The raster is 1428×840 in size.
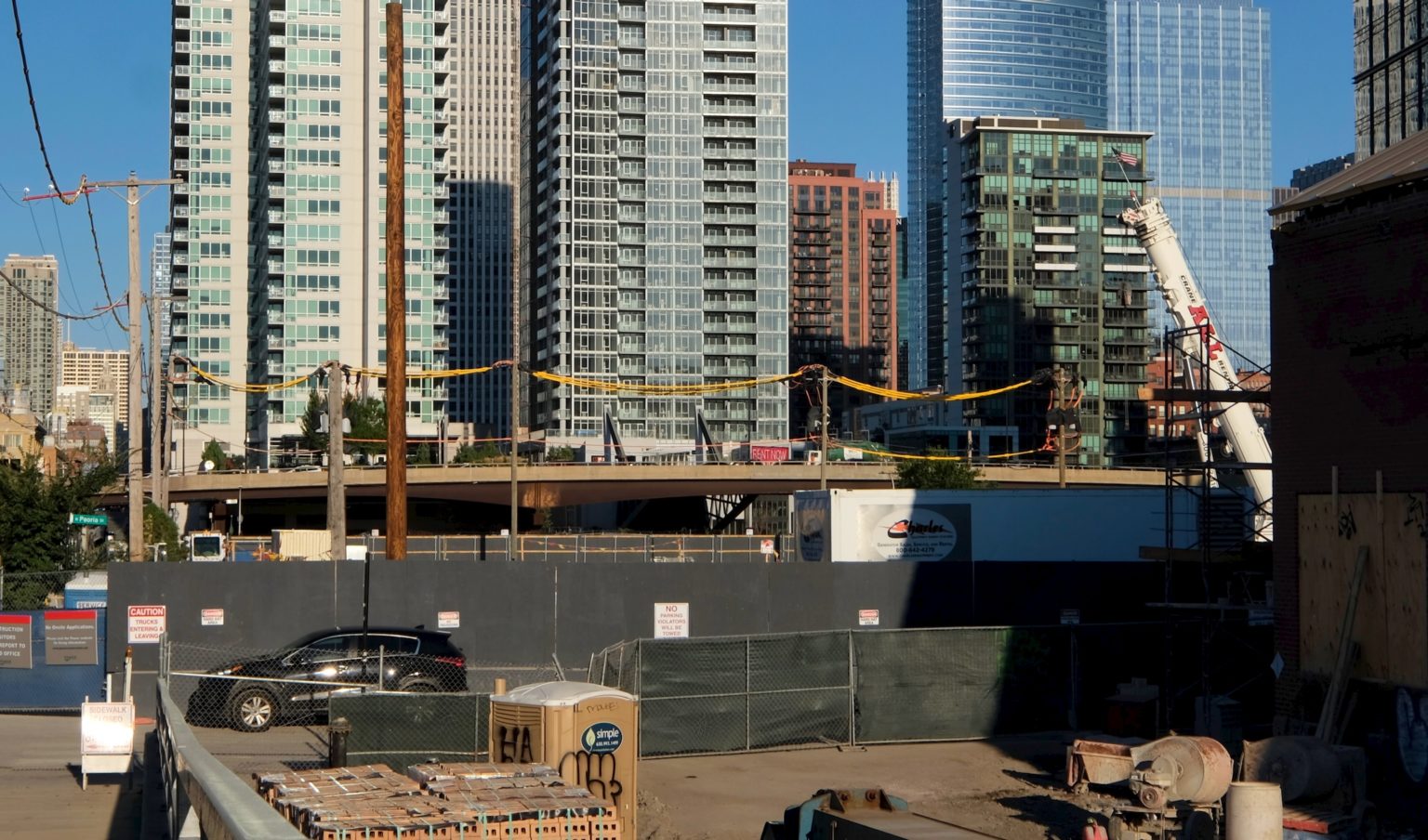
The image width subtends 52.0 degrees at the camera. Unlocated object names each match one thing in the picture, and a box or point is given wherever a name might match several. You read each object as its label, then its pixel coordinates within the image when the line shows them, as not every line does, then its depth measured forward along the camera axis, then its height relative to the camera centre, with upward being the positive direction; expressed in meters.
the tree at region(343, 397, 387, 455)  119.19 +2.13
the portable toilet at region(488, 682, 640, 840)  15.97 -3.18
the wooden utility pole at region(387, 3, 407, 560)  25.69 +2.89
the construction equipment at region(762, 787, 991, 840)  12.27 -3.29
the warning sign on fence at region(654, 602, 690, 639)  30.03 -3.56
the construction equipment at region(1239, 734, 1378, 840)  17.53 -3.92
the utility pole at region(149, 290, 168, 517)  46.44 +1.18
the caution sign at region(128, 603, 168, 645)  26.88 -3.24
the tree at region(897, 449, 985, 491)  92.31 -1.78
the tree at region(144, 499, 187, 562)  54.59 -3.17
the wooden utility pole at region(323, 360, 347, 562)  30.91 -0.20
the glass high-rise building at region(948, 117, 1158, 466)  186.88 +24.18
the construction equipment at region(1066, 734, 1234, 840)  16.88 -4.08
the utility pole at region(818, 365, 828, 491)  55.22 +0.58
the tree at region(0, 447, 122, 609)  43.31 -1.94
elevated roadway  97.25 -2.27
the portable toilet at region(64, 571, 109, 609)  33.66 -3.38
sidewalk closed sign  18.89 -3.75
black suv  23.97 -3.82
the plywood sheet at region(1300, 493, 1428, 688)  18.50 -1.78
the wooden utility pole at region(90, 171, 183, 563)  34.59 +2.11
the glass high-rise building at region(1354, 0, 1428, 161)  106.31 +28.18
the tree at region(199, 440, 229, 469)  124.03 -0.63
